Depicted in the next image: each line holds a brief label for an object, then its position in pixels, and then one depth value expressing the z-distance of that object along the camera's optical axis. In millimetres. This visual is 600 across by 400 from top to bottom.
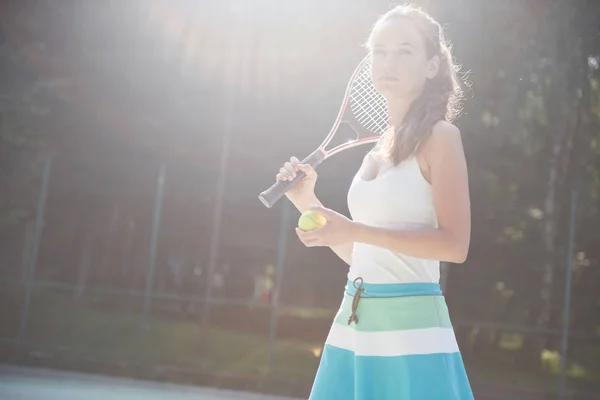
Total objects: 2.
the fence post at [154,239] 7574
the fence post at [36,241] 7391
